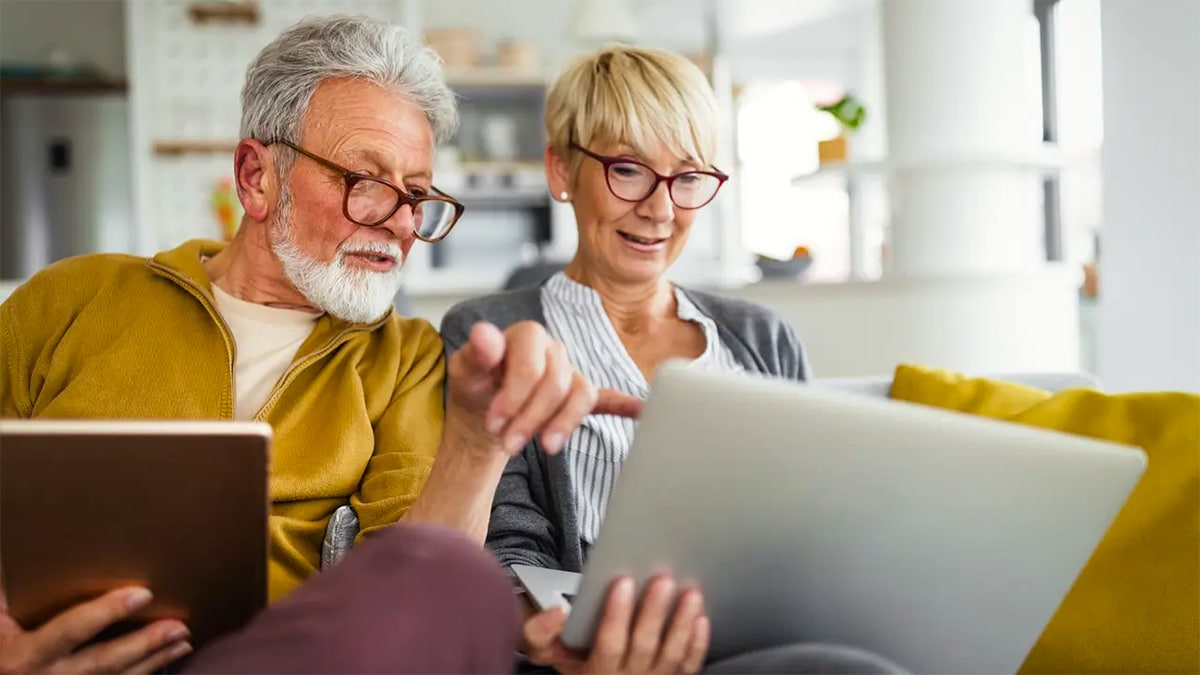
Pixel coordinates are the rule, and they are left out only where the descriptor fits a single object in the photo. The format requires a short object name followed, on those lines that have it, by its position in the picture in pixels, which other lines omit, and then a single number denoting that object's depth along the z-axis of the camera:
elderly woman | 1.52
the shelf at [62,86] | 6.34
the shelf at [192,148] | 5.84
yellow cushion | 1.21
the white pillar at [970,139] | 3.18
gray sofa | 1.68
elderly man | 1.41
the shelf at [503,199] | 6.15
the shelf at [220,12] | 5.79
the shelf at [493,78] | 6.06
